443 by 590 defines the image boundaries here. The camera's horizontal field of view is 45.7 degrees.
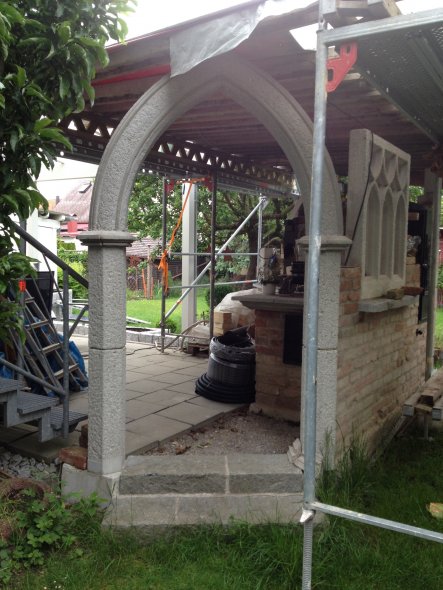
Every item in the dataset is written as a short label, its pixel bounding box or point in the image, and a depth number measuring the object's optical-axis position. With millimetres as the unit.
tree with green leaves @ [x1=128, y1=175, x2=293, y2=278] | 12906
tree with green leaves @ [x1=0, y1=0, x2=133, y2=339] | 2684
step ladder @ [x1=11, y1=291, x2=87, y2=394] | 4290
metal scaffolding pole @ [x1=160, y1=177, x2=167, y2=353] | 7484
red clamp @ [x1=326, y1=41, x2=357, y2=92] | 2395
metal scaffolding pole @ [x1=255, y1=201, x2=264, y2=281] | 10242
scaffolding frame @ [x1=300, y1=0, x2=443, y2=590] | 2217
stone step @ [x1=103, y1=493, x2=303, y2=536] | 3236
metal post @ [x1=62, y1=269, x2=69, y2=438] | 3906
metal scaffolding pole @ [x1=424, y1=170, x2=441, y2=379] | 6160
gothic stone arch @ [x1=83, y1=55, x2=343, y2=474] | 3297
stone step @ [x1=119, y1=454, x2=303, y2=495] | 3277
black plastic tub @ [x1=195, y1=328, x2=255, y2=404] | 5168
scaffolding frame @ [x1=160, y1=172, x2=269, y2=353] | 7093
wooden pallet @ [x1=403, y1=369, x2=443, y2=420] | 3777
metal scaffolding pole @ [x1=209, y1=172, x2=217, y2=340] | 7055
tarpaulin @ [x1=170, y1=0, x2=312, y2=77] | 2828
